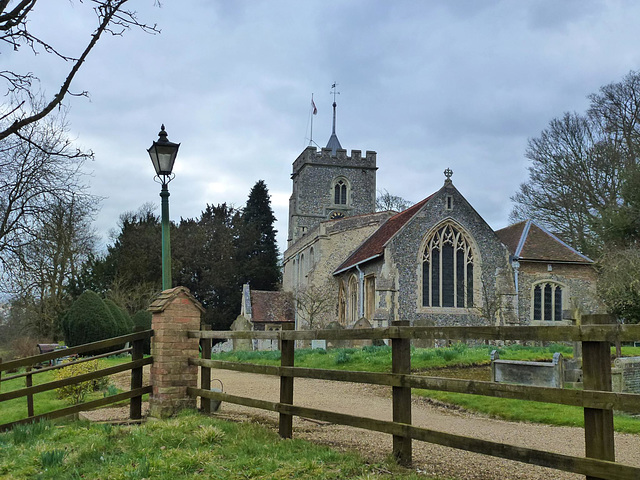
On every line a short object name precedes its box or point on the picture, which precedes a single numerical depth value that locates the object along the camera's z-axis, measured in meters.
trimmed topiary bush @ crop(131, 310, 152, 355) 28.47
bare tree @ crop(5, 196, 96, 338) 14.54
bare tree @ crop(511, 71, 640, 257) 33.22
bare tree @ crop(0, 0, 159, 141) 7.15
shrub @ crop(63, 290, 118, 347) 24.14
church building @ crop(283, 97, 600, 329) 28.42
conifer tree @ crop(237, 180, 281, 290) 53.28
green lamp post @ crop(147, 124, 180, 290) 9.64
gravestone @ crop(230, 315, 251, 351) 34.03
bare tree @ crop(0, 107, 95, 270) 13.61
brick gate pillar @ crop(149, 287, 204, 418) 8.49
